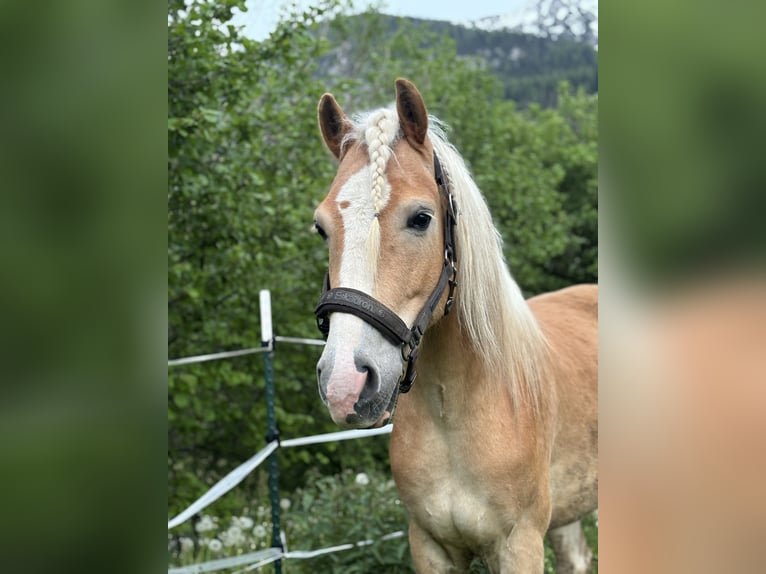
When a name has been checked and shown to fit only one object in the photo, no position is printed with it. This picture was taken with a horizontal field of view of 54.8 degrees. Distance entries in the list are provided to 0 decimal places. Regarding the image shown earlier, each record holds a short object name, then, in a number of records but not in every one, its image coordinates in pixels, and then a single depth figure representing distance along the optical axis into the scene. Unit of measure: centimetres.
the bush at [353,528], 367
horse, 170
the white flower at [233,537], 441
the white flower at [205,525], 465
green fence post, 379
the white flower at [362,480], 438
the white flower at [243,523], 457
